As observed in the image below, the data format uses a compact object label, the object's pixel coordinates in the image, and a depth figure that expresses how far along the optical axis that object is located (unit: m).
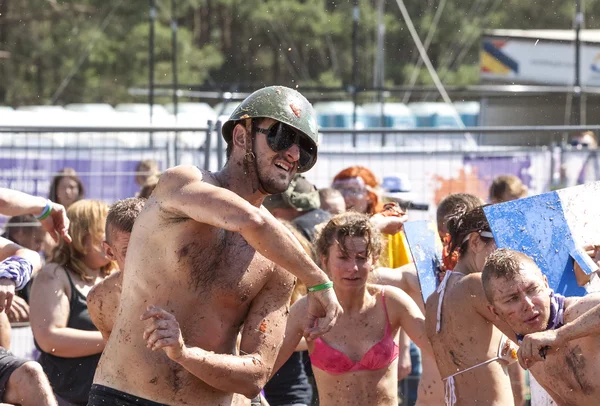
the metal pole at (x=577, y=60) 25.95
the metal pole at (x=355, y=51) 25.49
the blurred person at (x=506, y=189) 15.16
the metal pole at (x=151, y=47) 28.40
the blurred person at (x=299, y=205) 13.29
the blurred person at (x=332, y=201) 14.22
